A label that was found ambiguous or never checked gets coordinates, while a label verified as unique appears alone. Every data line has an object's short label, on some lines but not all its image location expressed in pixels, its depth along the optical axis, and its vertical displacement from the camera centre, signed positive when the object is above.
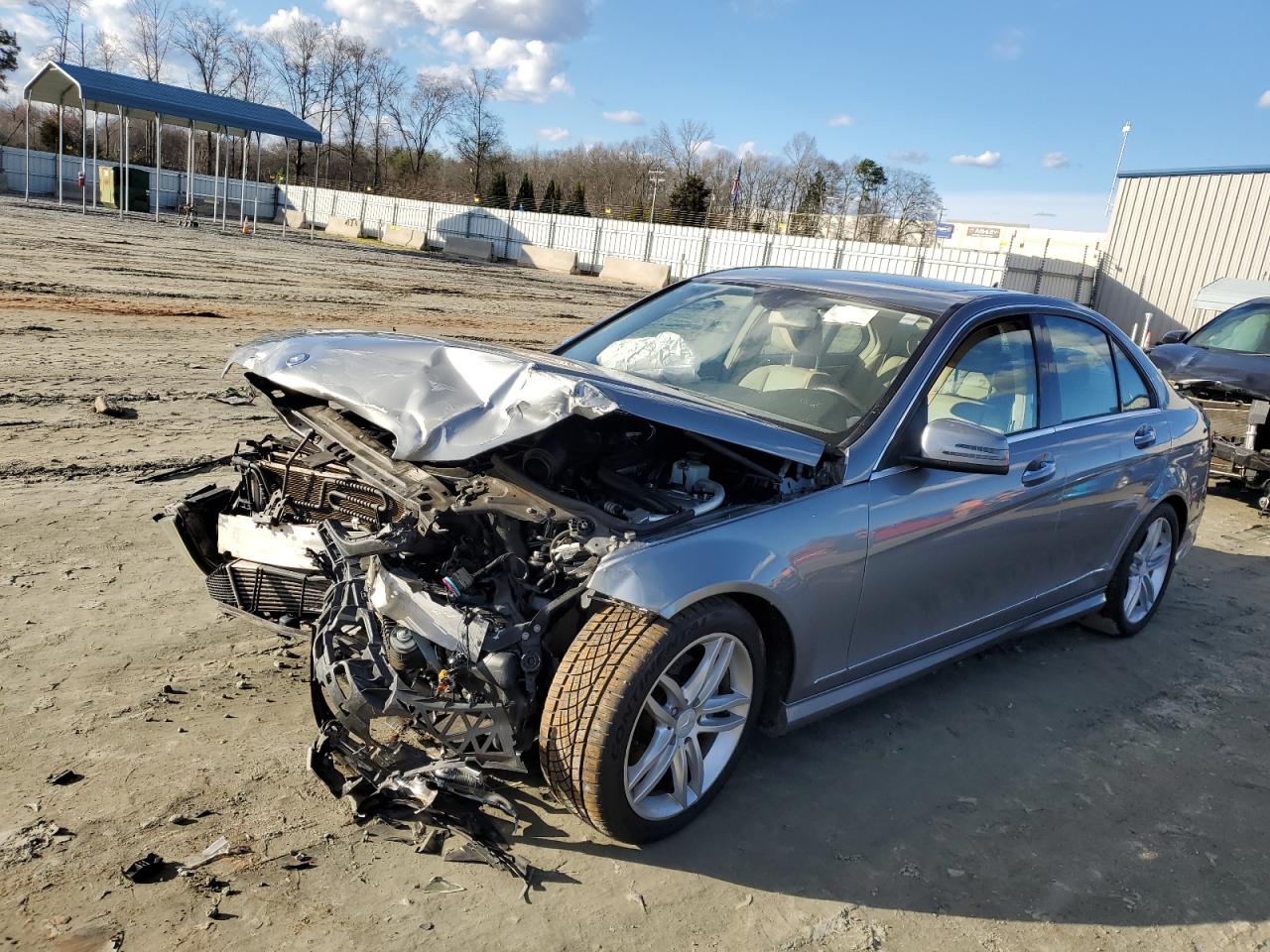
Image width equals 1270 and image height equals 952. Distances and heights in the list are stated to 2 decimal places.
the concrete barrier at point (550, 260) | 40.22 -0.55
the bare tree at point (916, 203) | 69.12 +6.68
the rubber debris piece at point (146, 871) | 2.68 -1.84
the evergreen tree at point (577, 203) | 53.06 +2.64
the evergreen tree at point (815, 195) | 69.00 +6.07
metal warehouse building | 23.47 +2.26
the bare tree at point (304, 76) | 73.75 +10.25
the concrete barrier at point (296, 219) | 49.62 -0.35
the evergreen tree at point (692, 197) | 56.25 +3.89
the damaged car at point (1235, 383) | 8.67 -0.43
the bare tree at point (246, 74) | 71.44 +9.55
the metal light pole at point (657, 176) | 56.91 +4.96
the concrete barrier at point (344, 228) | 46.06 -0.43
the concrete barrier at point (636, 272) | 37.22 -0.56
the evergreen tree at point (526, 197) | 52.79 +2.59
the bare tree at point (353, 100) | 74.88 +9.16
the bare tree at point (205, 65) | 70.06 +9.64
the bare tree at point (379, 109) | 75.88 +8.78
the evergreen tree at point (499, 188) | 56.66 +2.93
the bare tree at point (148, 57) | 68.69 +9.51
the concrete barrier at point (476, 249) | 41.78 -0.54
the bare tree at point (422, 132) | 75.75 +7.48
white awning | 13.75 +0.63
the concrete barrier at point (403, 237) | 43.09 -0.47
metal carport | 32.66 +3.08
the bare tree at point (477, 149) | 72.88 +6.46
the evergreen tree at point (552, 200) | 53.21 +2.69
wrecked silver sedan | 2.92 -0.89
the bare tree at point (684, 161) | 73.26 +7.76
